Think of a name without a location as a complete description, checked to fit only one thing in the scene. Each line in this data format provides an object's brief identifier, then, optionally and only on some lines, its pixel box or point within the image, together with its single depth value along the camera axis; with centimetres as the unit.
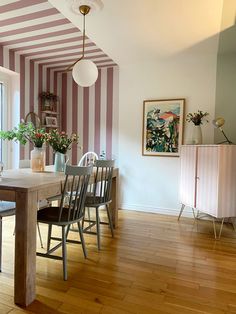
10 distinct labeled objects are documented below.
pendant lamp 236
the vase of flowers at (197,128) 345
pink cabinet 296
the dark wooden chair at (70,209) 204
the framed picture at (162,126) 378
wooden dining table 167
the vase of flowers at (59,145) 253
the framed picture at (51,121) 433
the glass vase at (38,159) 254
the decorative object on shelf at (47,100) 425
